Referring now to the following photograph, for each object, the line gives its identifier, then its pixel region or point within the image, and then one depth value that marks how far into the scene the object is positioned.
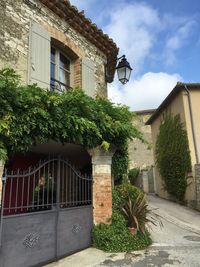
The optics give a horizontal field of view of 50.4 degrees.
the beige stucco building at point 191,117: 10.10
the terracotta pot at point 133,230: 5.27
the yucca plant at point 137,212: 5.42
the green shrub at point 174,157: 10.73
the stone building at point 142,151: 21.51
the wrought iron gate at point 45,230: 3.80
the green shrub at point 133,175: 18.22
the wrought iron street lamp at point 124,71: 6.35
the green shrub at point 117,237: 5.01
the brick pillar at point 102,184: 5.37
